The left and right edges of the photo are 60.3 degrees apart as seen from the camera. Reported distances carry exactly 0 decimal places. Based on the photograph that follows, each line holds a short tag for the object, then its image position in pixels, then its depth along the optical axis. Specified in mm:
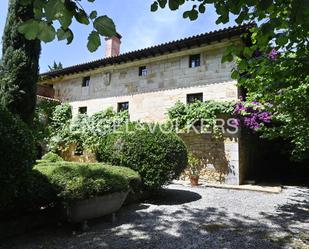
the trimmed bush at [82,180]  5043
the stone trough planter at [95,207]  5195
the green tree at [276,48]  2406
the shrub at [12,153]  3994
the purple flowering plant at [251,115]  10078
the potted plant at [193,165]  11336
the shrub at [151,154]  7720
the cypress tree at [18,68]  9547
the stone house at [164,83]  11195
